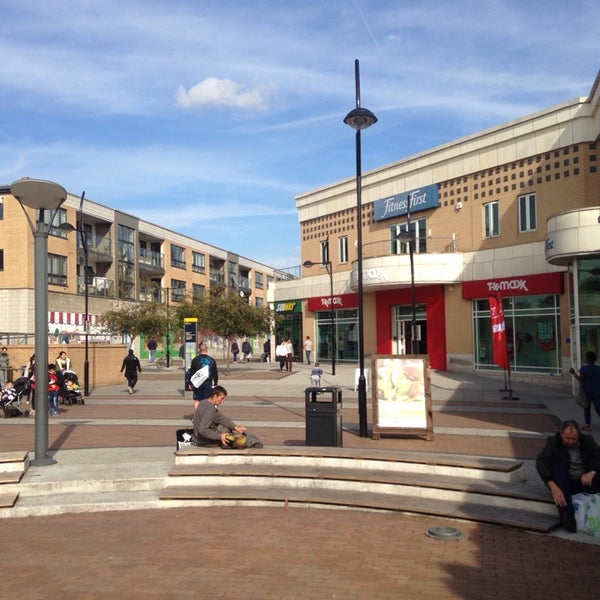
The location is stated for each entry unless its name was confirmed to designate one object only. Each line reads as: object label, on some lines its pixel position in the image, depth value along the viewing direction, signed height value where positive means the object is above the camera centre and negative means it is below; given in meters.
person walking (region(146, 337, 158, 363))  45.72 -0.97
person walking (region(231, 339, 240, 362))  45.57 -1.23
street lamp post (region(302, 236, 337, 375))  35.66 +2.86
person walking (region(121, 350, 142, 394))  23.61 -1.22
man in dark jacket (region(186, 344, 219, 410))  14.02 -0.89
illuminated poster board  11.61 -1.17
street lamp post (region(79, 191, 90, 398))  23.73 -1.50
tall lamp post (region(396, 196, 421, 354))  25.97 +2.90
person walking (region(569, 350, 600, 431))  13.04 -1.12
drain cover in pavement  6.91 -2.11
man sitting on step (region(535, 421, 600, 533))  7.02 -1.50
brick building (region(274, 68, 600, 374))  24.67 +2.99
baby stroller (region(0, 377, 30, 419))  17.30 -1.62
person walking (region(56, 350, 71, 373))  21.52 -0.90
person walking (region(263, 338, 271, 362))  46.91 -1.39
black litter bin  10.48 -1.41
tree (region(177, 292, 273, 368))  32.81 +0.65
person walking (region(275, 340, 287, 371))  33.25 -1.14
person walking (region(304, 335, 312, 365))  37.03 -0.98
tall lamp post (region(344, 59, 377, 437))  11.84 +2.47
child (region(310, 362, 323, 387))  21.36 -1.43
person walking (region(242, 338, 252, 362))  48.06 -1.31
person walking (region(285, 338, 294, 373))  33.47 -1.30
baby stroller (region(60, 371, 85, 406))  20.03 -1.63
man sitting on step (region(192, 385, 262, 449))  9.87 -1.44
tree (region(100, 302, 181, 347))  39.62 +0.70
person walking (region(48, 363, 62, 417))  17.64 -1.43
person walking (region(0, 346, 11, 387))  22.70 -0.96
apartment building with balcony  45.41 +5.75
